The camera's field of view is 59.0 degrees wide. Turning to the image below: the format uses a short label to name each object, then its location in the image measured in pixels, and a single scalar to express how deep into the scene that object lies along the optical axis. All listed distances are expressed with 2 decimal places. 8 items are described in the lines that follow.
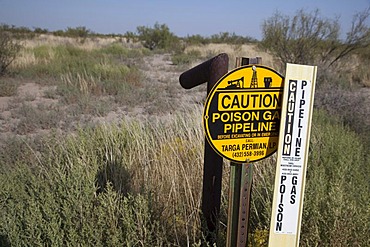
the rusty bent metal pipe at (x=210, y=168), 1.95
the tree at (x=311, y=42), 12.59
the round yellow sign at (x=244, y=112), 1.51
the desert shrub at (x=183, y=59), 20.33
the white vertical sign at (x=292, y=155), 1.48
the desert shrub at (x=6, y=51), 12.97
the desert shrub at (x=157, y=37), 32.31
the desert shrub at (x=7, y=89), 10.36
